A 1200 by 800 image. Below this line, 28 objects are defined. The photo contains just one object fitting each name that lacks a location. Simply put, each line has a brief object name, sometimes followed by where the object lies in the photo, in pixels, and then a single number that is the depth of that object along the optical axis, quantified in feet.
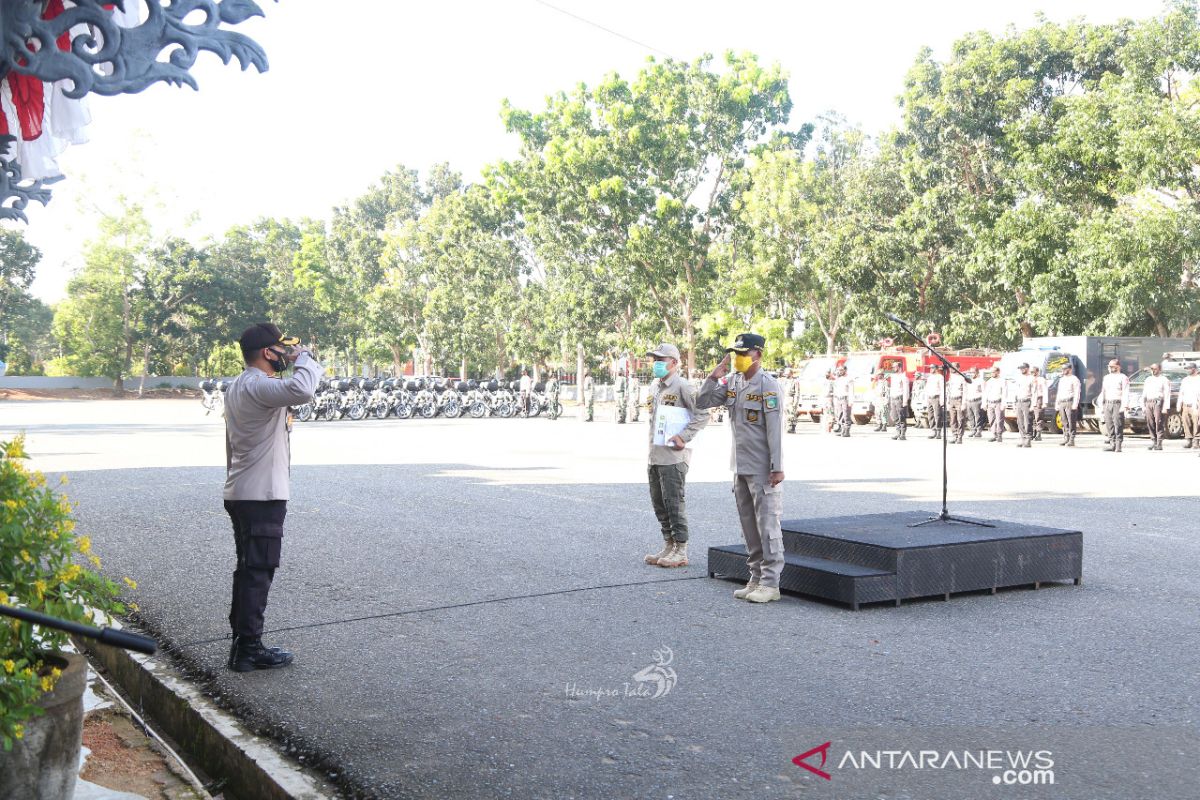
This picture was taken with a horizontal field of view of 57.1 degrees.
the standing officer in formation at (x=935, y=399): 88.44
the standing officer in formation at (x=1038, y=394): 77.82
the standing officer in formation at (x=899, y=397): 90.27
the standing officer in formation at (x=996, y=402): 82.89
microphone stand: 27.61
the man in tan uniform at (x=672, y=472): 28.40
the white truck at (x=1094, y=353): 96.37
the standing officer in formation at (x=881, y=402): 97.14
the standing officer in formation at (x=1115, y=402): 72.95
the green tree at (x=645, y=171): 140.05
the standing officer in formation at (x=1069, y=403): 78.48
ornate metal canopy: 13.69
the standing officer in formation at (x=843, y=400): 92.54
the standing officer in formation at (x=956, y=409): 83.97
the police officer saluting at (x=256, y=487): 18.57
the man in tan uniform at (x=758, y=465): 23.82
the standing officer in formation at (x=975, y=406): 86.94
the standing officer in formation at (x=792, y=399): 102.17
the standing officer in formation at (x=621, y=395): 115.14
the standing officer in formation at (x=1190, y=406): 74.59
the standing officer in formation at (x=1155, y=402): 74.08
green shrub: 10.74
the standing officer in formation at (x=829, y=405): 95.20
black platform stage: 23.72
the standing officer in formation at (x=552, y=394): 126.71
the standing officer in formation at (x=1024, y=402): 78.02
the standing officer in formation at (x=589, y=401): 115.14
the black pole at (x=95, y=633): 8.08
